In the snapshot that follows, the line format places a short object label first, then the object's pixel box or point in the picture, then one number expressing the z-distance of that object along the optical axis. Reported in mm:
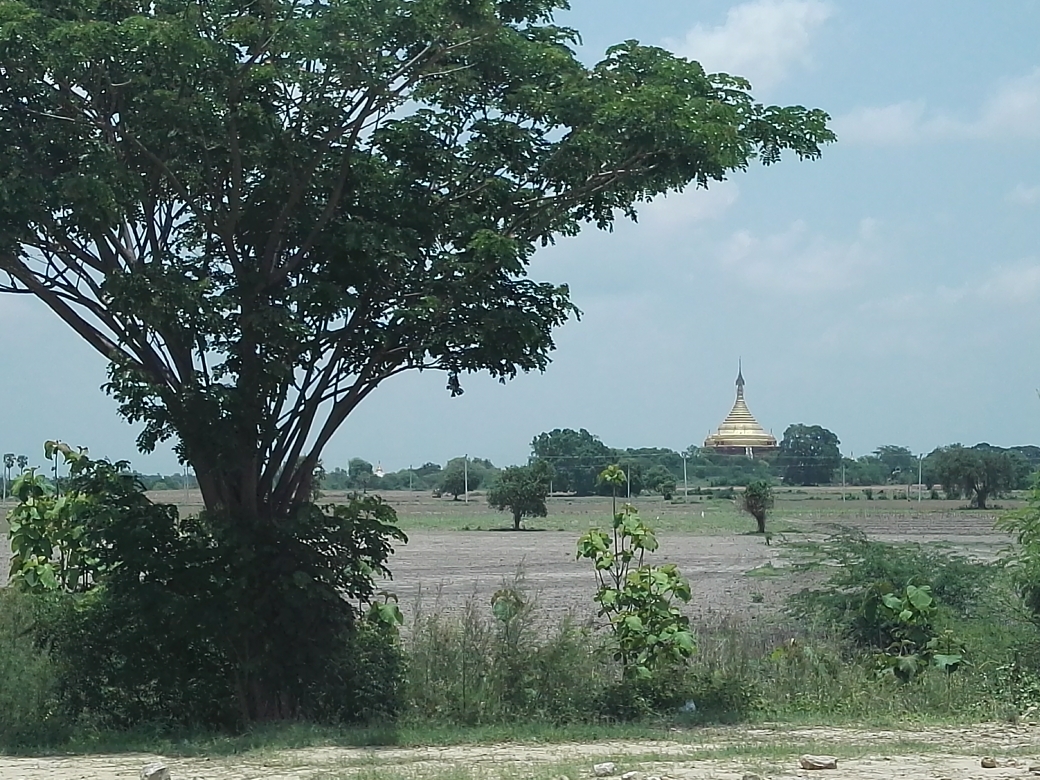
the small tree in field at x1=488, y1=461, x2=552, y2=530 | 70938
